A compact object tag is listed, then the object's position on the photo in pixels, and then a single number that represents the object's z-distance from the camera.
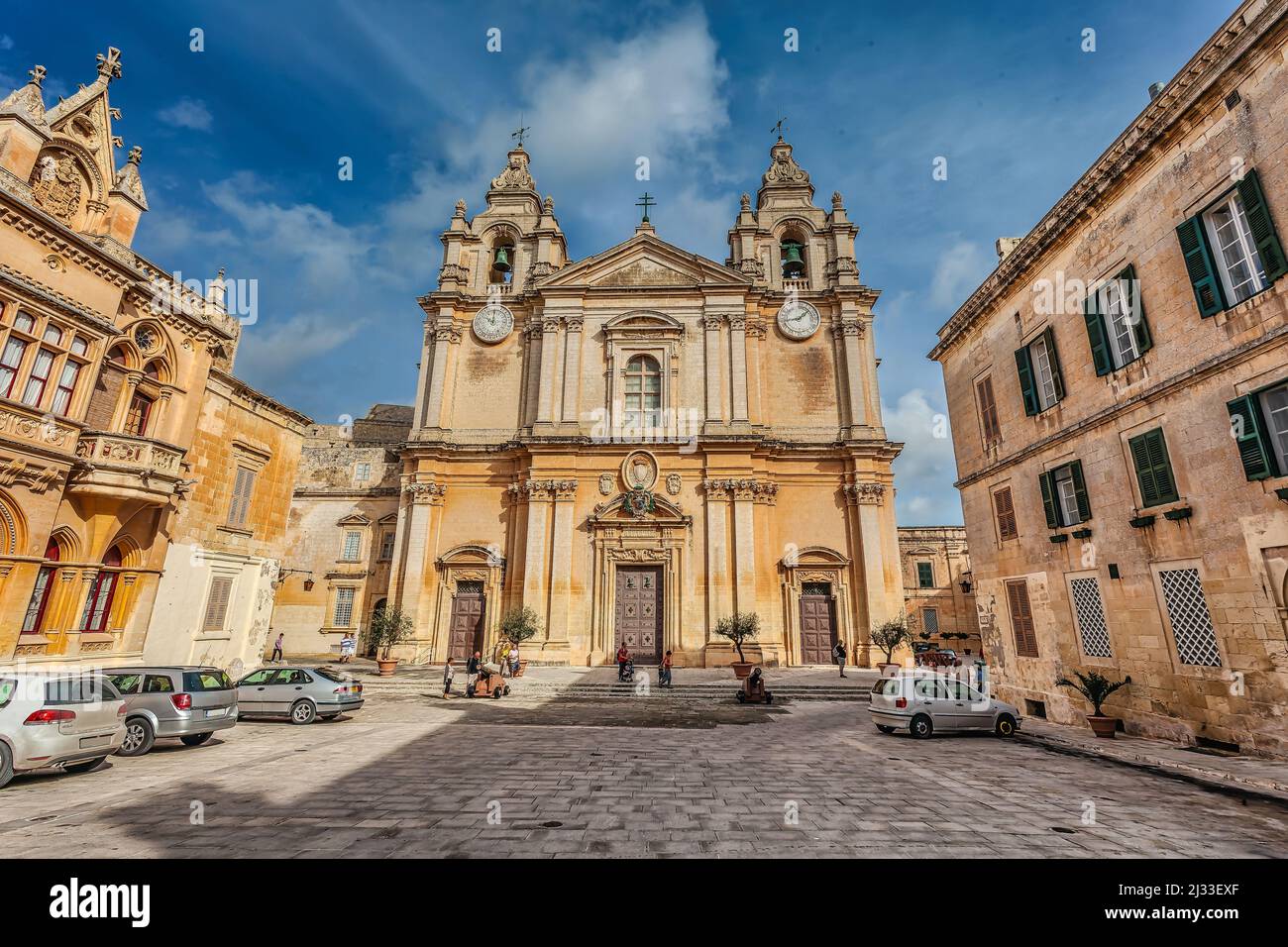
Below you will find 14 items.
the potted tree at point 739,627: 21.92
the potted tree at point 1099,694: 11.65
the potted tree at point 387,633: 21.56
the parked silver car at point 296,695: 13.36
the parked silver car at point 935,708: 12.14
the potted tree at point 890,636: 21.83
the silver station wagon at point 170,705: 10.19
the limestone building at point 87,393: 12.84
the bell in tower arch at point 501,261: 32.22
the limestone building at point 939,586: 42.53
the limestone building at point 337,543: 29.50
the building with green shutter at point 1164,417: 9.27
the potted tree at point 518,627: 22.34
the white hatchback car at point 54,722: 7.63
